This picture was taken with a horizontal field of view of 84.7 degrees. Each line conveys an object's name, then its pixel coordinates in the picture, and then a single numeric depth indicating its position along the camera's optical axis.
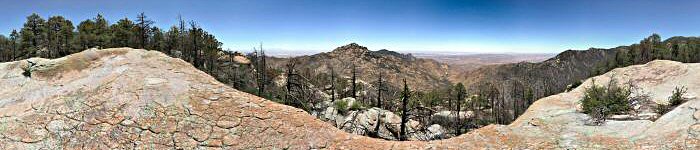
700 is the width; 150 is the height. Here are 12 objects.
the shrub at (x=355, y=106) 40.72
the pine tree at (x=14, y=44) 66.44
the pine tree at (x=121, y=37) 54.66
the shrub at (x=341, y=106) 37.00
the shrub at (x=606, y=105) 11.10
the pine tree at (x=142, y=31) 50.41
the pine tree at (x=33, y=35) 58.38
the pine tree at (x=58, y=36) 56.85
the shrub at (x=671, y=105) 11.23
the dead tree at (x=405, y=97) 28.84
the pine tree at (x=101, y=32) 53.03
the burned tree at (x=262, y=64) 39.39
